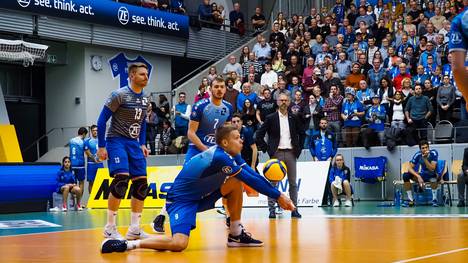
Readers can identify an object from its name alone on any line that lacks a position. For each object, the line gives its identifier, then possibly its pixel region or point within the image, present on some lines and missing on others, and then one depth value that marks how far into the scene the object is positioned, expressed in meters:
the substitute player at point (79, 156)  23.39
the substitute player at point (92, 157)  23.45
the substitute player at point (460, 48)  5.37
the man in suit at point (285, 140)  14.77
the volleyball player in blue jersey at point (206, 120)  11.38
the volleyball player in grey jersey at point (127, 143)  9.62
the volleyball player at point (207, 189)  7.94
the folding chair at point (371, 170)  21.53
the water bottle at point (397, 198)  19.34
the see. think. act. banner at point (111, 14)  26.22
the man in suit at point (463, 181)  17.97
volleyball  10.61
